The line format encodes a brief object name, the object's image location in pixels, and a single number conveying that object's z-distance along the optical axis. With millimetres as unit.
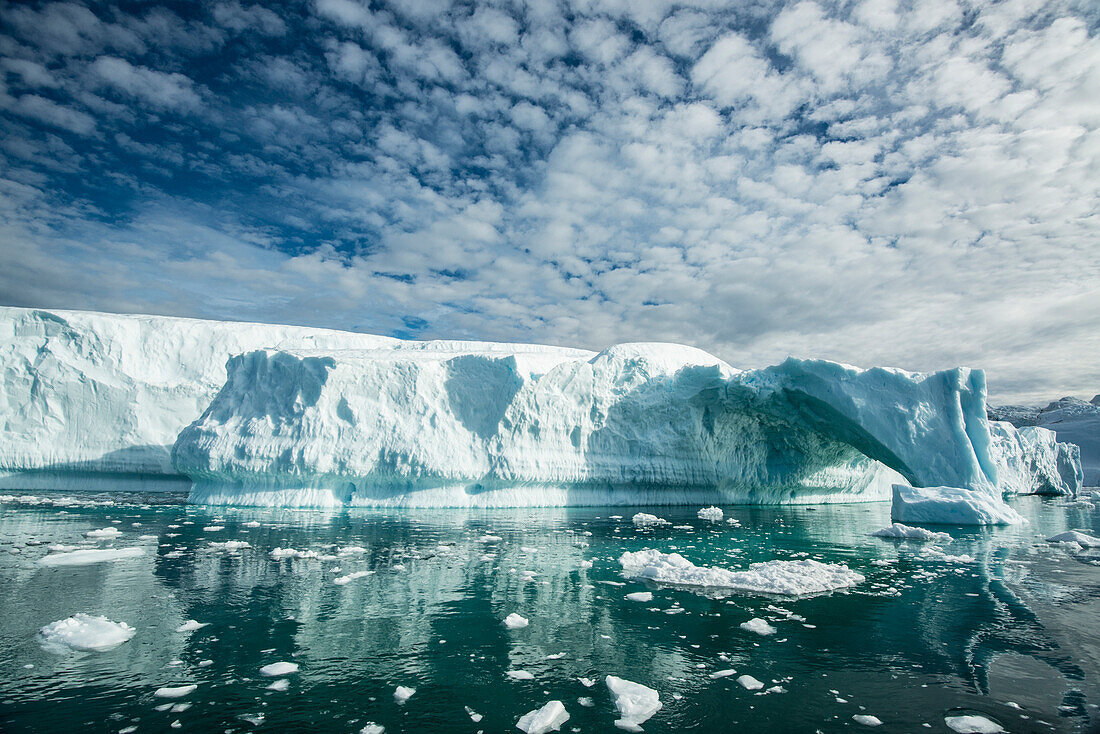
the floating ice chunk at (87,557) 7735
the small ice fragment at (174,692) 3793
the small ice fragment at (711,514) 15275
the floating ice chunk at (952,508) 13578
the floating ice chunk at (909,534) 11594
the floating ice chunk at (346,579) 6980
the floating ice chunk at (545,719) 3418
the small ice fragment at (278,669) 4184
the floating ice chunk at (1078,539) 10585
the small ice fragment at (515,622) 5396
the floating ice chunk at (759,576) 6871
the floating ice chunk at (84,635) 4664
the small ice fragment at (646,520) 13742
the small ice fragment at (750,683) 4043
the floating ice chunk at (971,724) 3457
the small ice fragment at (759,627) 5268
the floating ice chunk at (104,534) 9816
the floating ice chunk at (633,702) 3553
